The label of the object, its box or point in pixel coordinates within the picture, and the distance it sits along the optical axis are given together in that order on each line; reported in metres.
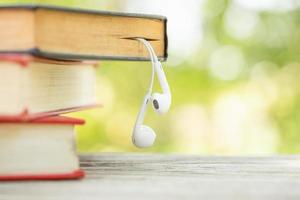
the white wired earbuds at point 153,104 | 0.89
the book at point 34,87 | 0.82
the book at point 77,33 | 0.82
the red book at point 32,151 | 0.83
